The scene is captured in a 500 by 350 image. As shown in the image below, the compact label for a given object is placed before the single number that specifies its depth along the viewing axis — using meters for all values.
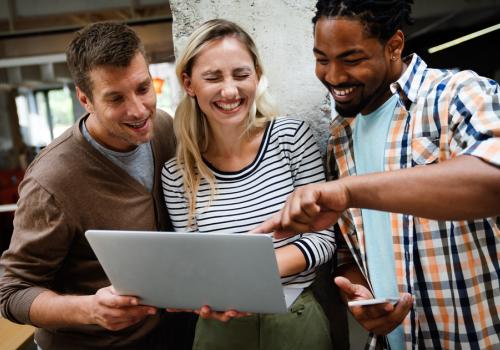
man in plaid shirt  0.94
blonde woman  1.38
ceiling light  6.29
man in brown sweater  1.42
